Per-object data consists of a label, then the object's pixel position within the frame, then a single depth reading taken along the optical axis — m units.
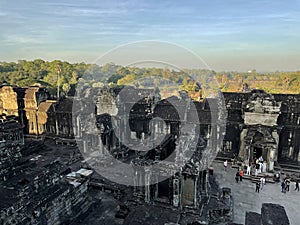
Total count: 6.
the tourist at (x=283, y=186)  18.66
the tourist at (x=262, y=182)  19.21
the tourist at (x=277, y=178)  20.27
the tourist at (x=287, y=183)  18.83
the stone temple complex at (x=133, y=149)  13.12
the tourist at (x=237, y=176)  20.27
